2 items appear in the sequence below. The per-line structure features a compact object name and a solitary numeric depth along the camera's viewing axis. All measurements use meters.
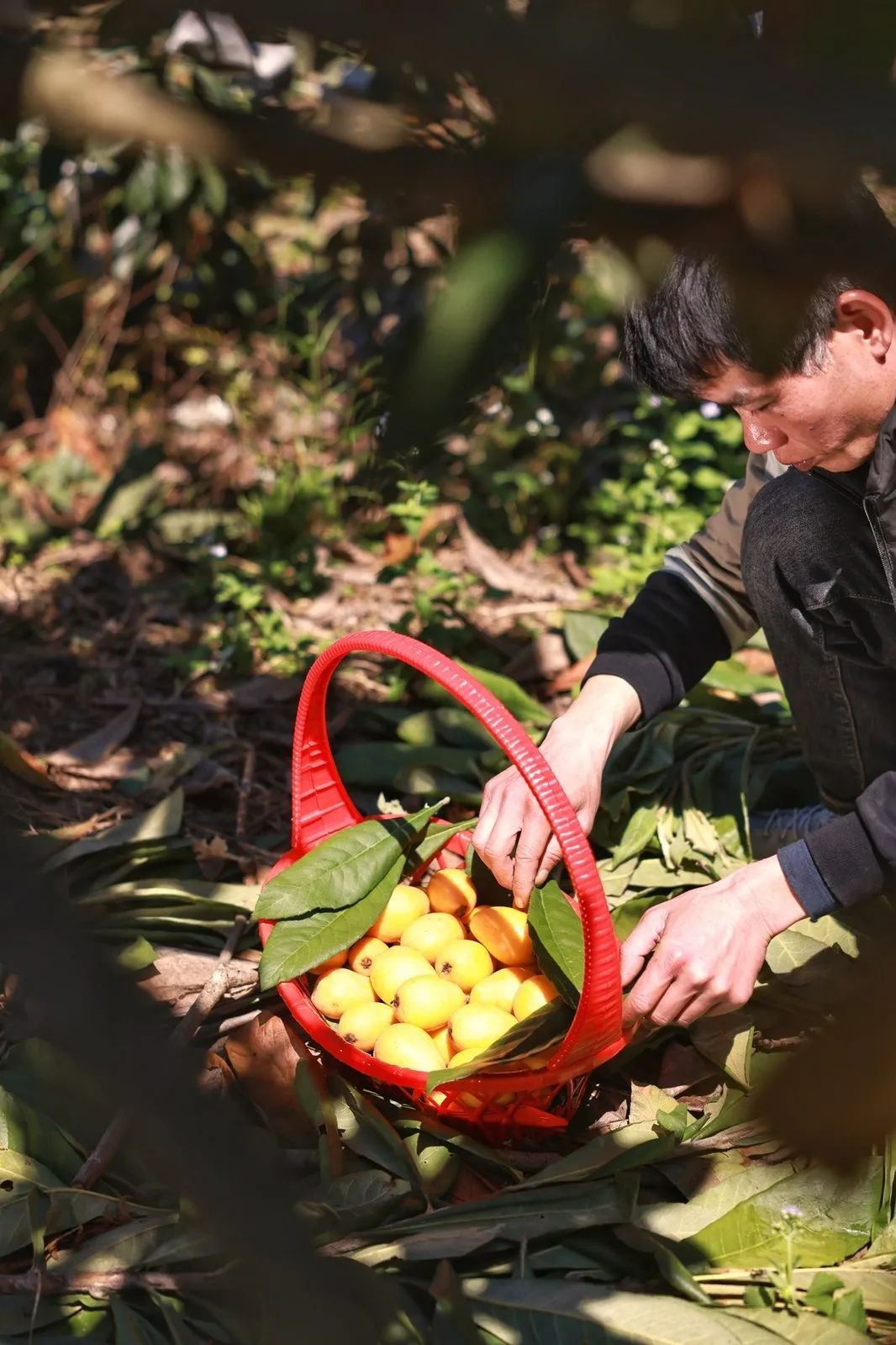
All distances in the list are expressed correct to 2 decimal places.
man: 1.39
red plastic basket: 1.37
